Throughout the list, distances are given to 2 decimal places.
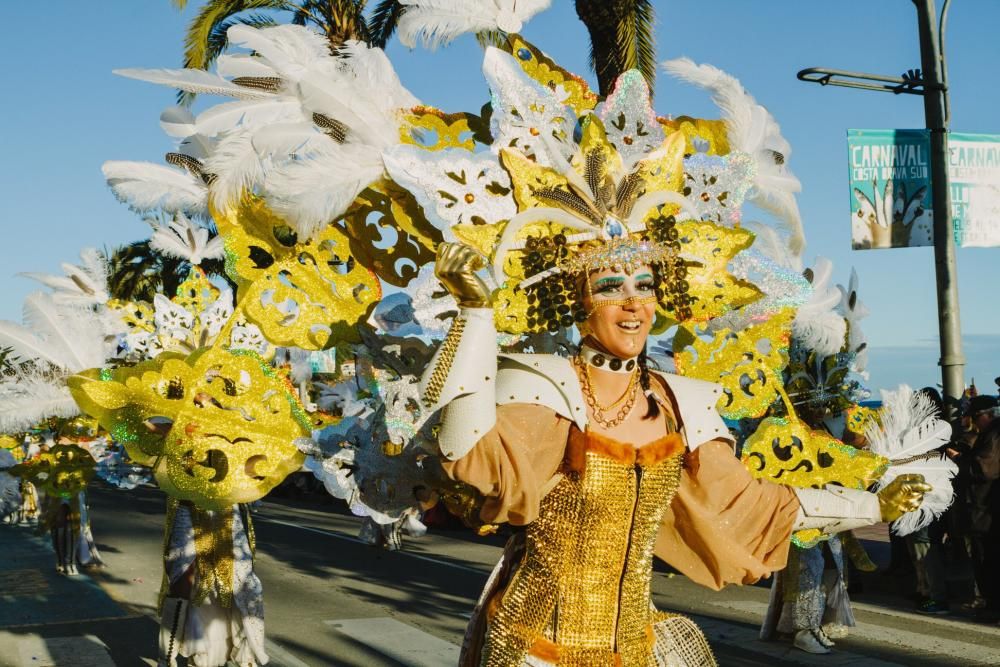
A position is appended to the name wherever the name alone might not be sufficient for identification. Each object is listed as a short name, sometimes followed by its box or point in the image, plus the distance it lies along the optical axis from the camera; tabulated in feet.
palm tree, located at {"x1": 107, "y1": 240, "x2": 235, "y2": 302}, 76.23
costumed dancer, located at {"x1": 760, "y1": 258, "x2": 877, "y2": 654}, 22.94
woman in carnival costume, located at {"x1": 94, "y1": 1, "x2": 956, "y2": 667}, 10.38
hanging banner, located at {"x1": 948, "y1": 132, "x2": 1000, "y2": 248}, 33.50
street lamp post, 32.55
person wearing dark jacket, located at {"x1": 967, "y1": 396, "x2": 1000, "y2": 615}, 30.30
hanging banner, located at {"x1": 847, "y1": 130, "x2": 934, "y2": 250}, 31.76
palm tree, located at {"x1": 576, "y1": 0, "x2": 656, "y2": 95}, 37.24
